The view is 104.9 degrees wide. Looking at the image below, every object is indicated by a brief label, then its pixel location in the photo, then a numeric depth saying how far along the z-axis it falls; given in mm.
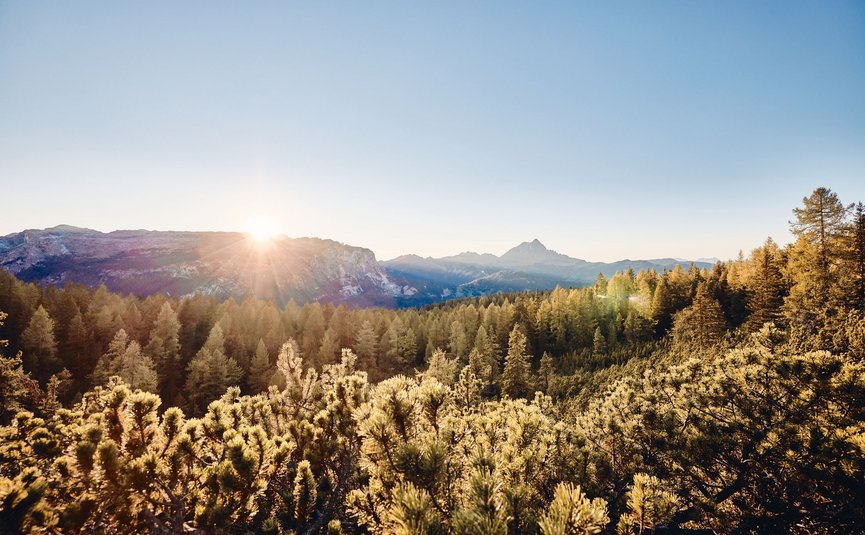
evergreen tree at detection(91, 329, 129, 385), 30312
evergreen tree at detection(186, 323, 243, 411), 33531
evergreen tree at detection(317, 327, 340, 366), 41922
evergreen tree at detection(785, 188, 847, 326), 25008
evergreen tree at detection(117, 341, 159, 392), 27984
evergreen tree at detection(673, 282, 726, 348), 33828
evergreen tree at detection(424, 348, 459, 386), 26694
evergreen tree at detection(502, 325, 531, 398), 34531
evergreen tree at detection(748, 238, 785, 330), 32156
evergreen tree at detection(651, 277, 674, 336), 51094
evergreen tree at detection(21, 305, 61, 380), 31266
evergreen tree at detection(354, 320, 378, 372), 44094
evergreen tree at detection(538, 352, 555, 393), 38697
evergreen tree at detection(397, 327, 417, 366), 50306
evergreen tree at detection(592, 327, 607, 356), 46212
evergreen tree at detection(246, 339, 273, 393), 38438
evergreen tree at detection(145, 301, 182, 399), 36156
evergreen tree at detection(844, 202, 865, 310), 23984
